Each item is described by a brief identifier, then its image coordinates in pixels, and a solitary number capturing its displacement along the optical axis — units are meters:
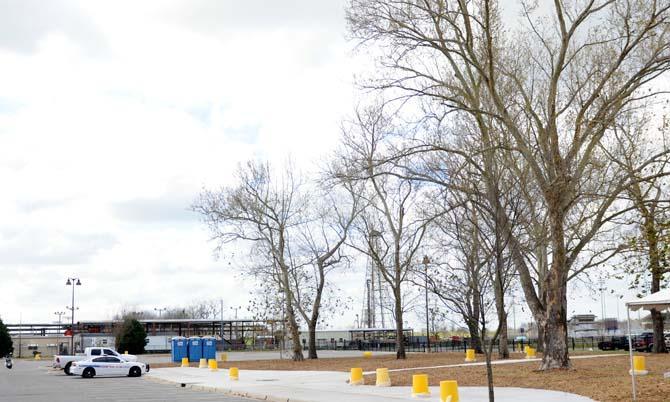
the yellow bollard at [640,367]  24.15
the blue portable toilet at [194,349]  54.78
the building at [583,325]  107.65
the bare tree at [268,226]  50.19
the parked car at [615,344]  54.42
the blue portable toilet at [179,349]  55.59
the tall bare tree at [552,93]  25.56
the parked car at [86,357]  45.66
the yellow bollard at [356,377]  26.70
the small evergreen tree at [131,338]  82.56
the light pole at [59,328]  136.02
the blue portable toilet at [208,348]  54.59
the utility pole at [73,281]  76.31
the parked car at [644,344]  49.58
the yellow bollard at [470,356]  40.72
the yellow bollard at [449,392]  17.22
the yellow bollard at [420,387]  20.70
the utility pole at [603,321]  39.34
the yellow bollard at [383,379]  25.19
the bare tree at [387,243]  43.06
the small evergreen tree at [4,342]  110.56
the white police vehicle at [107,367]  41.34
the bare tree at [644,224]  27.00
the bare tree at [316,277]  49.90
